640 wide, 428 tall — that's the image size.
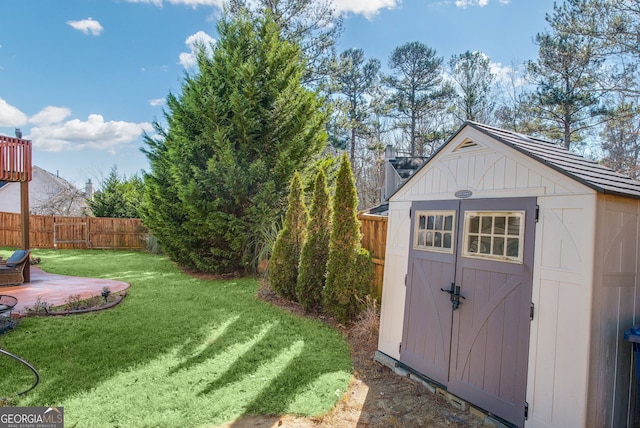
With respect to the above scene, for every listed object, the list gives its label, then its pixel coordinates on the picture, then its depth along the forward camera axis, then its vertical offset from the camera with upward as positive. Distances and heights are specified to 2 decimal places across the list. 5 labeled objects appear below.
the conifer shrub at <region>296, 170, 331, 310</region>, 5.97 -0.85
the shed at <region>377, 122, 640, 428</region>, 2.52 -0.59
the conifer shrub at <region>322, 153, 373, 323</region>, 5.33 -0.86
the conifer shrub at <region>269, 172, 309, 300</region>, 6.50 -0.86
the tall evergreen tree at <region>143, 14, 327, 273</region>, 8.47 +1.42
